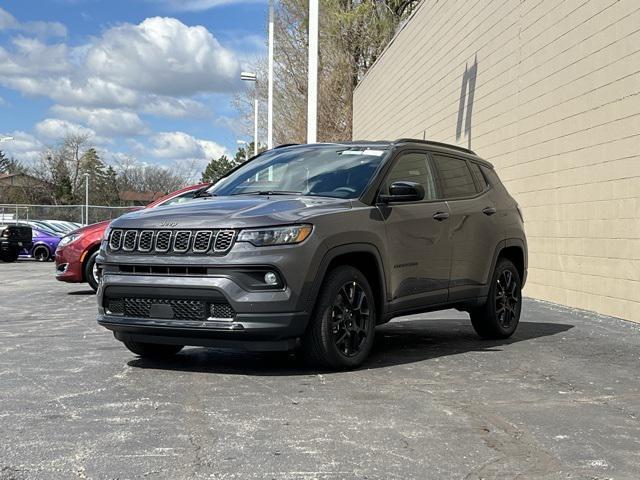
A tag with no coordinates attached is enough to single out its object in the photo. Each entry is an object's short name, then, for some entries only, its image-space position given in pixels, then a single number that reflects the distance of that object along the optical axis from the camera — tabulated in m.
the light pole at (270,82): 27.87
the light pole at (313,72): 17.80
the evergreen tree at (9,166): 93.97
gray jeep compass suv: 5.59
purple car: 28.94
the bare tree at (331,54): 34.88
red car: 12.85
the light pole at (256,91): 36.62
